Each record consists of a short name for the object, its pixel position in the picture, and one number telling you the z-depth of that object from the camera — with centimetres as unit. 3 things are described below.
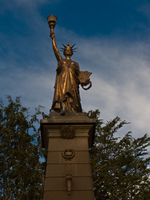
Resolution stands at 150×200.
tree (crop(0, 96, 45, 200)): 1661
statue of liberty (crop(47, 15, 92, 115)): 980
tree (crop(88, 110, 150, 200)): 1694
